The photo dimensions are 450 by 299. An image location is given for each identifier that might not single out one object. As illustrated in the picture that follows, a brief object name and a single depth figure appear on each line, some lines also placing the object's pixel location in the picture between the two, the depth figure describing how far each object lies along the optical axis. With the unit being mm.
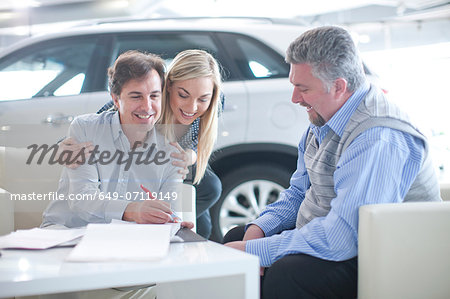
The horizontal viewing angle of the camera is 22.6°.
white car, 3858
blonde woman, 3091
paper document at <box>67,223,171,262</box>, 2383
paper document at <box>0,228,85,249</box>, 2484
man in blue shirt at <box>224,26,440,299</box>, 2624
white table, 2297
